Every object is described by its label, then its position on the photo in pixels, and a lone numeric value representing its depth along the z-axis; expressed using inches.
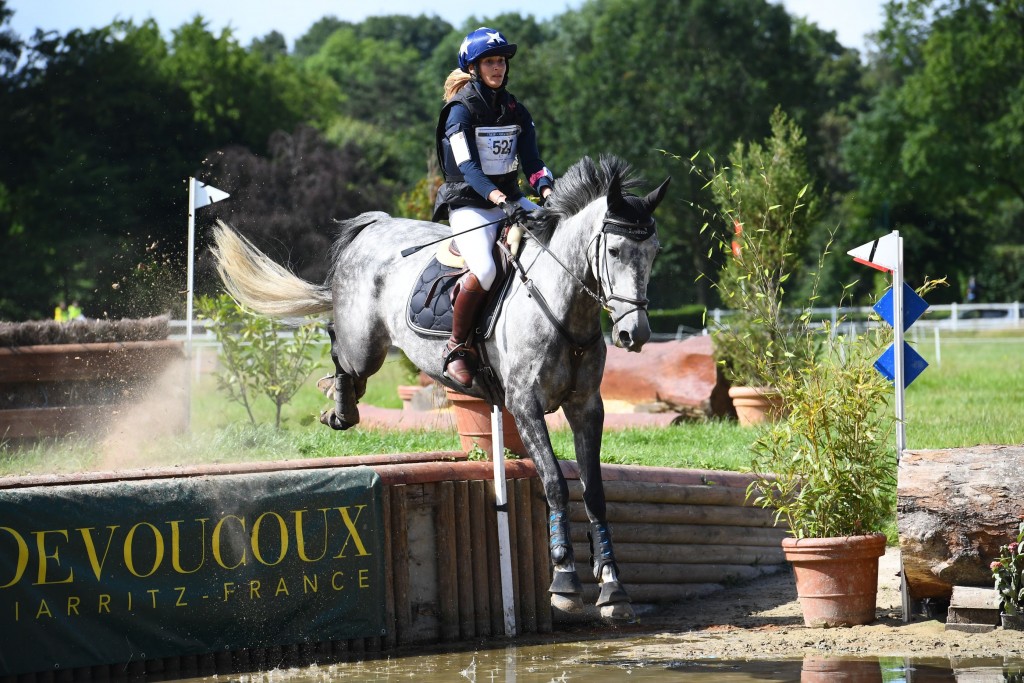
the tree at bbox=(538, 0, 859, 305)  3228.3
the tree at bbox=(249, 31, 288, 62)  6655.5
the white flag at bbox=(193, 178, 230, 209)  811.4
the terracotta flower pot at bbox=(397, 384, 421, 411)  1066.7
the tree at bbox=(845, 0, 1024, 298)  3016.7
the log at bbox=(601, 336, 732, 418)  1010.1
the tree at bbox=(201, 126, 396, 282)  2447.1
